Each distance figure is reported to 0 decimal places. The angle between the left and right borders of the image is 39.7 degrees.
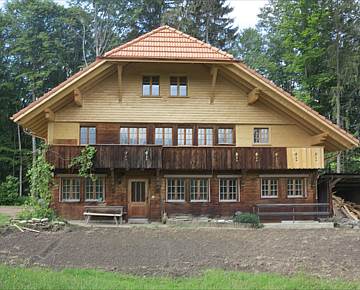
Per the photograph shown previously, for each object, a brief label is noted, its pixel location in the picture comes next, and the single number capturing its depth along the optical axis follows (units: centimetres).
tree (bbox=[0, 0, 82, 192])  4312
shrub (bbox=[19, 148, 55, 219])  2034
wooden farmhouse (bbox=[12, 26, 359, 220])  2152
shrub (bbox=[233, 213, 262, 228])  2058
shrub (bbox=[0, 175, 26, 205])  3806
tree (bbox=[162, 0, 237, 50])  3706
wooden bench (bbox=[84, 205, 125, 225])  2119
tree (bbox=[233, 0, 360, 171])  3256
